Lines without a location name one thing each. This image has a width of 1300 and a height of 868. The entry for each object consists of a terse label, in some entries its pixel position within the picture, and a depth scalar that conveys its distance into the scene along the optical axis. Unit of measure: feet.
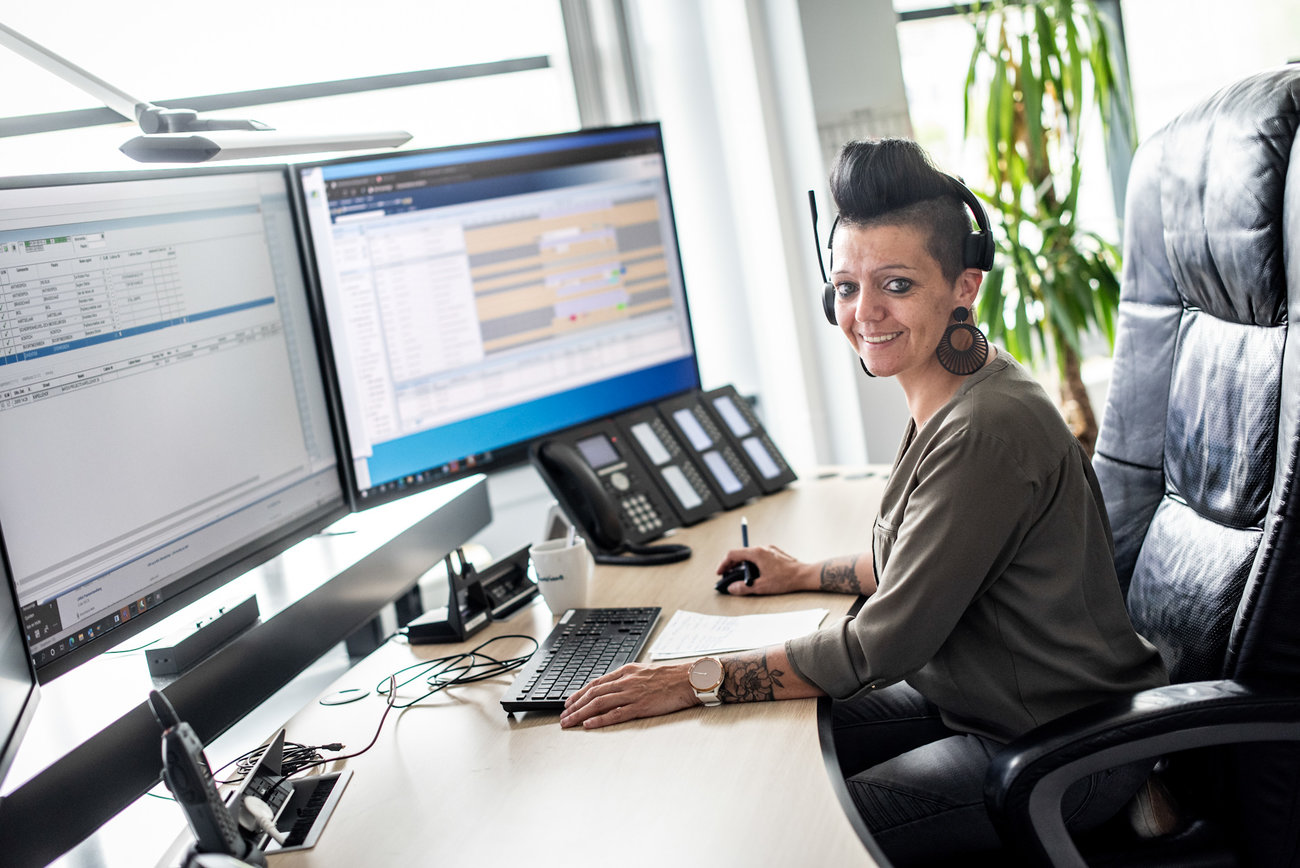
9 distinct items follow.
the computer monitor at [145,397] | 3.40
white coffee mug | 5.05
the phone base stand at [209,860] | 2.85
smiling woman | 3.76
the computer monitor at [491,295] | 5.30
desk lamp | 3.98
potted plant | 9.82
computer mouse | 5.11
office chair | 3.43
